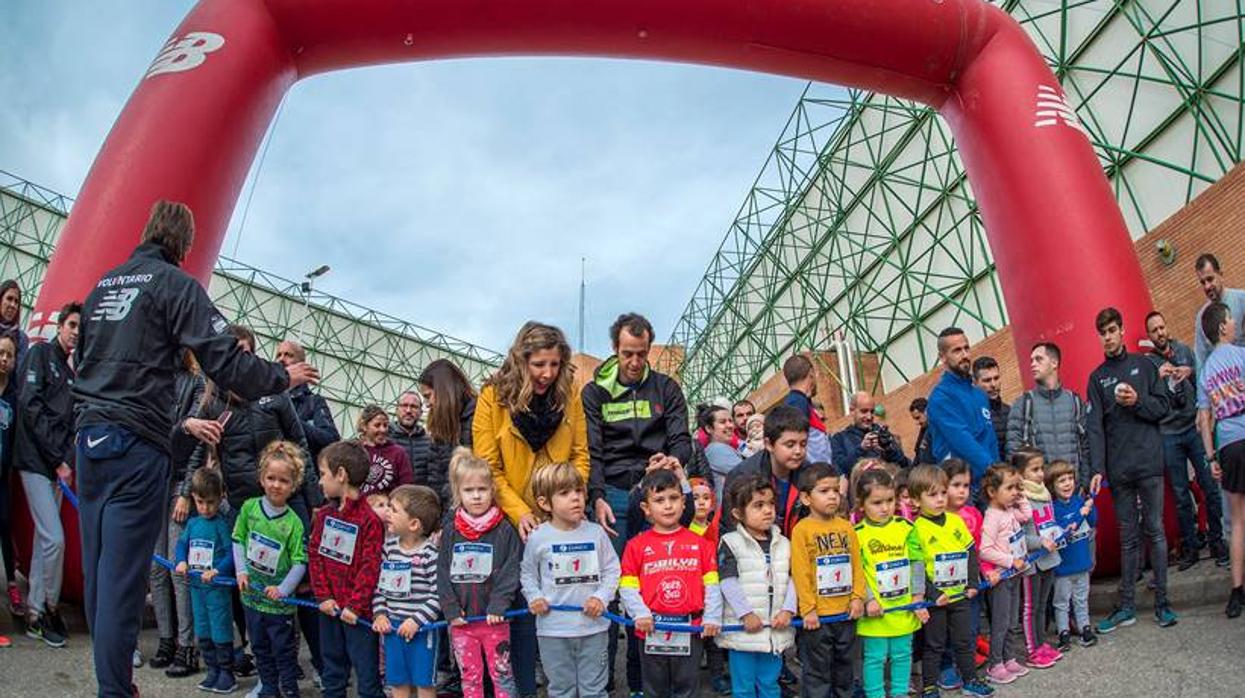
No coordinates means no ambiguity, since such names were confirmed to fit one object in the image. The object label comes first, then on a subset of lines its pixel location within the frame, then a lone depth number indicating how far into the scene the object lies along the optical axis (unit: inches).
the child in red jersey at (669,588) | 140.7
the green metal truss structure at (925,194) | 400.2
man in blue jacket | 191.2
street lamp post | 1285.7
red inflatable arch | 219.5
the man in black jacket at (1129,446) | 181.5
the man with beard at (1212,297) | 193.9
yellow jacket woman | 151.4
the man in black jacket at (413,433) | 212.1
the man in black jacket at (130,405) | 112.3
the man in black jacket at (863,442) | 238.8
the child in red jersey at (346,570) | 148.6
